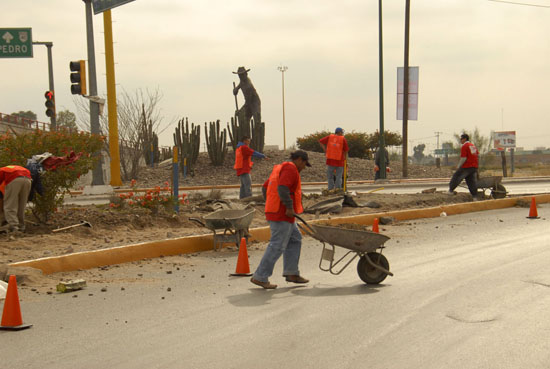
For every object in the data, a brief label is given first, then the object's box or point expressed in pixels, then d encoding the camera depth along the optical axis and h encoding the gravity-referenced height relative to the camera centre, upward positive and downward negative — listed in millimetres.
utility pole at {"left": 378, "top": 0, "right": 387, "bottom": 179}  29911 +2631
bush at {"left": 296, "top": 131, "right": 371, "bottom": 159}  45312 -752
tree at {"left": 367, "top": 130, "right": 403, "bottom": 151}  51912 -448
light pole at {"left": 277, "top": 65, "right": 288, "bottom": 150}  72125 -4
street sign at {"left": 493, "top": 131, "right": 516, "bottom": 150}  56031 -725
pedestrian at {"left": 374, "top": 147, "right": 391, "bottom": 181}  28289 -1077
